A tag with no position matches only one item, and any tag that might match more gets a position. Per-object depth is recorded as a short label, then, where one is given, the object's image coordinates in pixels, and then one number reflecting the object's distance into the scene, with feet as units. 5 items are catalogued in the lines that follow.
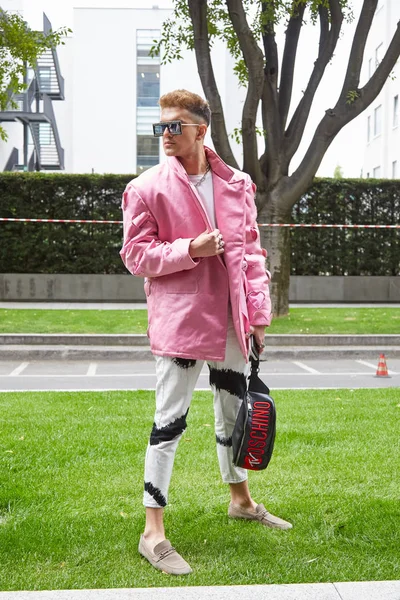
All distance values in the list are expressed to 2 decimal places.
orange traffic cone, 30.32
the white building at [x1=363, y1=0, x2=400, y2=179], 111.86
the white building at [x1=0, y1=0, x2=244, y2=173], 137.18
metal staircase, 86.79
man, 10.88
